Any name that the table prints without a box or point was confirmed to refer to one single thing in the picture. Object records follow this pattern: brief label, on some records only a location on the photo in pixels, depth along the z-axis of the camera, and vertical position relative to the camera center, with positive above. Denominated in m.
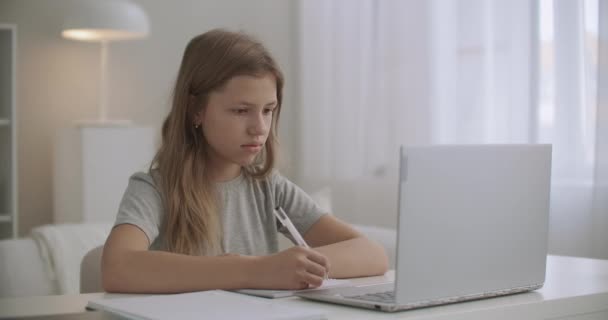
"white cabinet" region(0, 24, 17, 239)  5.37 -0.11
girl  2.30 -0.18
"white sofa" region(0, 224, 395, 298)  3.10 -0.41
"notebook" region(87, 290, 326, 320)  1.89 -0.27
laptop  1.97 -0.18
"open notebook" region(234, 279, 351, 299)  2.12 -0.29
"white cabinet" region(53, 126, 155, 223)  5.54 -0.30
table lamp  5.37 +0.43
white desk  1.98 -0.29
